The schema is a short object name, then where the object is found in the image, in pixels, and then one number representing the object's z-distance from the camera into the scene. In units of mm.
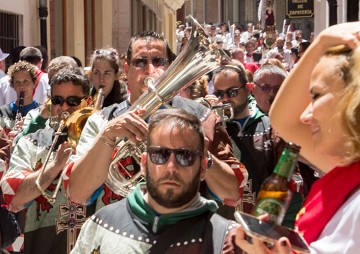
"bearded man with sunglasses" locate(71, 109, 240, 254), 3963
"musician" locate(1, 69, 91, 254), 5746
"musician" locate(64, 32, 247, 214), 4848
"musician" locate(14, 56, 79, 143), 6883
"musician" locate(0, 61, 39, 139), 9203
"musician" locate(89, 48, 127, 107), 7840
